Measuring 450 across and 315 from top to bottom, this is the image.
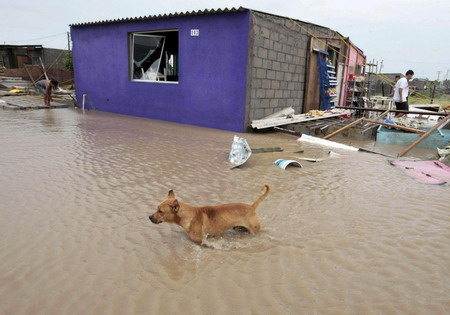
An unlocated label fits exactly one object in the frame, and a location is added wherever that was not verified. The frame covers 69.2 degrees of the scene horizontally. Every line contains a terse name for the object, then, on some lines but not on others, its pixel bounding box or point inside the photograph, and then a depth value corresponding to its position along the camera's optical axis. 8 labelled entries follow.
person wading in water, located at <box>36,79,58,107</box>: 14.60
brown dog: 3.21
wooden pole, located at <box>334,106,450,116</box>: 9.67
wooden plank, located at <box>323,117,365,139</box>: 9.29
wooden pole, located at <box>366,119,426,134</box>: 8.91
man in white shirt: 10.78
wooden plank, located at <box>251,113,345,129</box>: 10.01
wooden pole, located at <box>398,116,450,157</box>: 7.63
